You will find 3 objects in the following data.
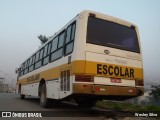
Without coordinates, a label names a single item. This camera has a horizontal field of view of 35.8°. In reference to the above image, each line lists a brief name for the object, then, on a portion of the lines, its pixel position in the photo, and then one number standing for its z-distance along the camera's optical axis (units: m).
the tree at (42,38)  30.82
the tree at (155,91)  16.47
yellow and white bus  7.64
